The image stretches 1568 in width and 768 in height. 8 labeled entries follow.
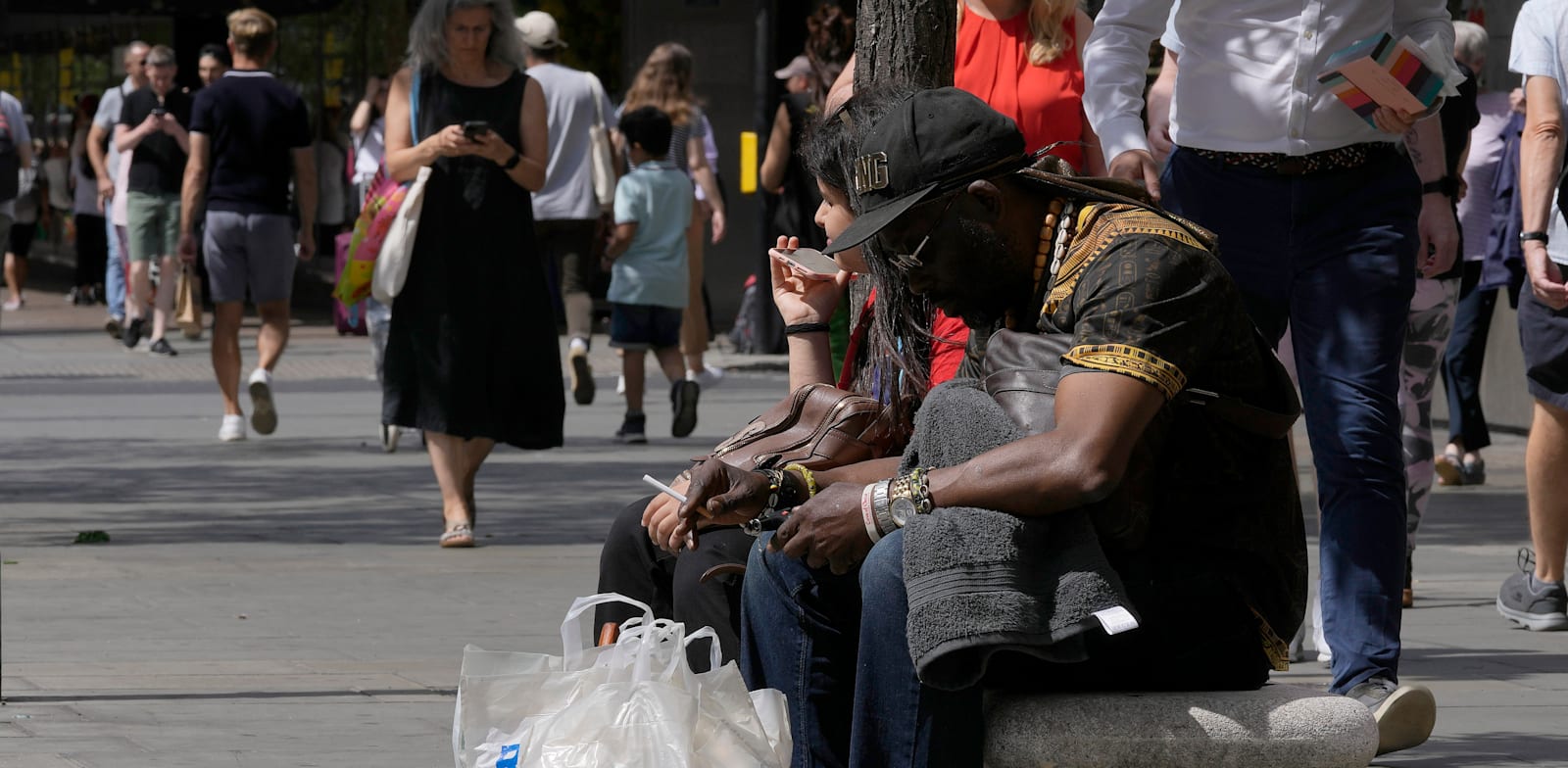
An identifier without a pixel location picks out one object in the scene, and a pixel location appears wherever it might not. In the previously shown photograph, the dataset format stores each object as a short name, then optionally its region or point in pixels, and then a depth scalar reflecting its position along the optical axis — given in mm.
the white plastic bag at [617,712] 6957
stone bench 6734
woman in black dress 16609
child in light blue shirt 23703
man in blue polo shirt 23500
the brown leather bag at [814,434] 8281
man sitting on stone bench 6637
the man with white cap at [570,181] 23625
